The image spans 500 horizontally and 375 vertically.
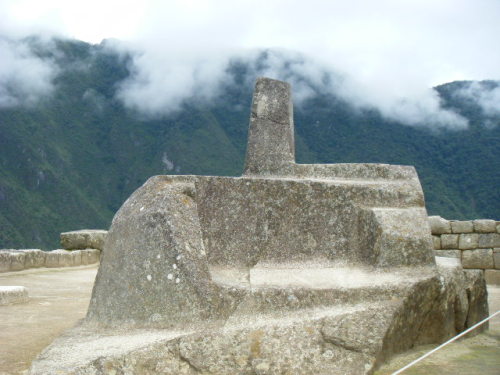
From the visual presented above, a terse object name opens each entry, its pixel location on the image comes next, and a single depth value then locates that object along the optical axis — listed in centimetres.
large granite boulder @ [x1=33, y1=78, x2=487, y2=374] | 312
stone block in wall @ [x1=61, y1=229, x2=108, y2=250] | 1337
